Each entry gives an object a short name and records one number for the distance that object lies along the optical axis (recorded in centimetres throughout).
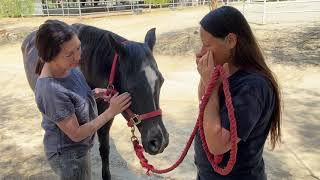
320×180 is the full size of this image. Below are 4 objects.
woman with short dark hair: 208
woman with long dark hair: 152
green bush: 2159
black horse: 256
